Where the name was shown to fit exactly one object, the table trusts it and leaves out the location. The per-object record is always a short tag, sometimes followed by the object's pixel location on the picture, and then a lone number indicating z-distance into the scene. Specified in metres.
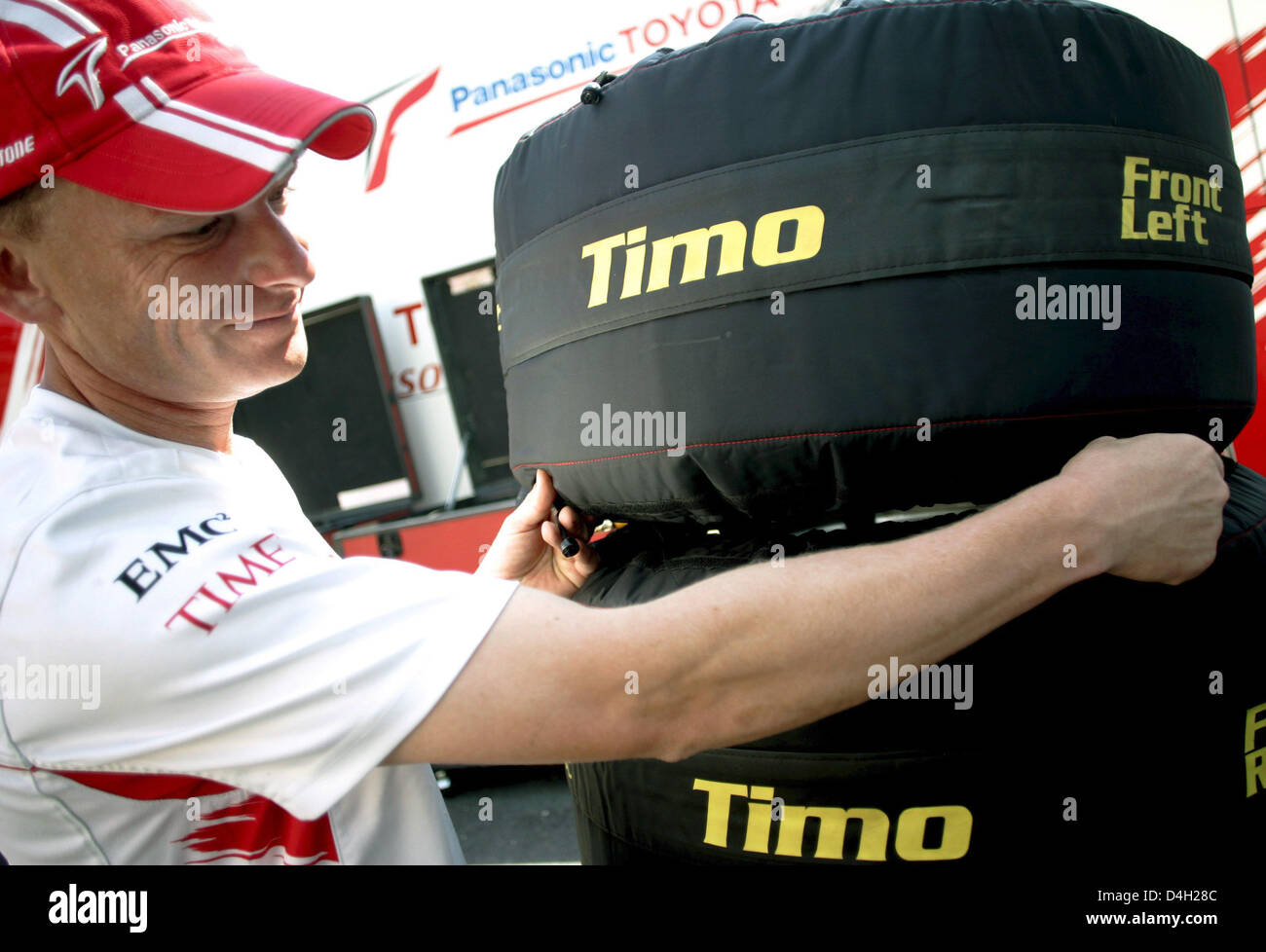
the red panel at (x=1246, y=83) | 2.62
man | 0.73
